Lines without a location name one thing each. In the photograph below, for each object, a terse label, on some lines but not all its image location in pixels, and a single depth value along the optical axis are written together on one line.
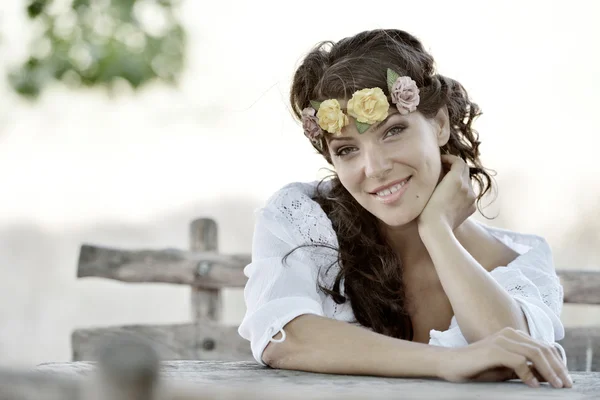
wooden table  3.80
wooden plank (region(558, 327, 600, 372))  7.68
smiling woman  4.74
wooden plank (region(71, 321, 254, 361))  8.31
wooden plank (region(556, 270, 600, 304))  8.14
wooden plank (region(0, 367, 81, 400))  2.05
